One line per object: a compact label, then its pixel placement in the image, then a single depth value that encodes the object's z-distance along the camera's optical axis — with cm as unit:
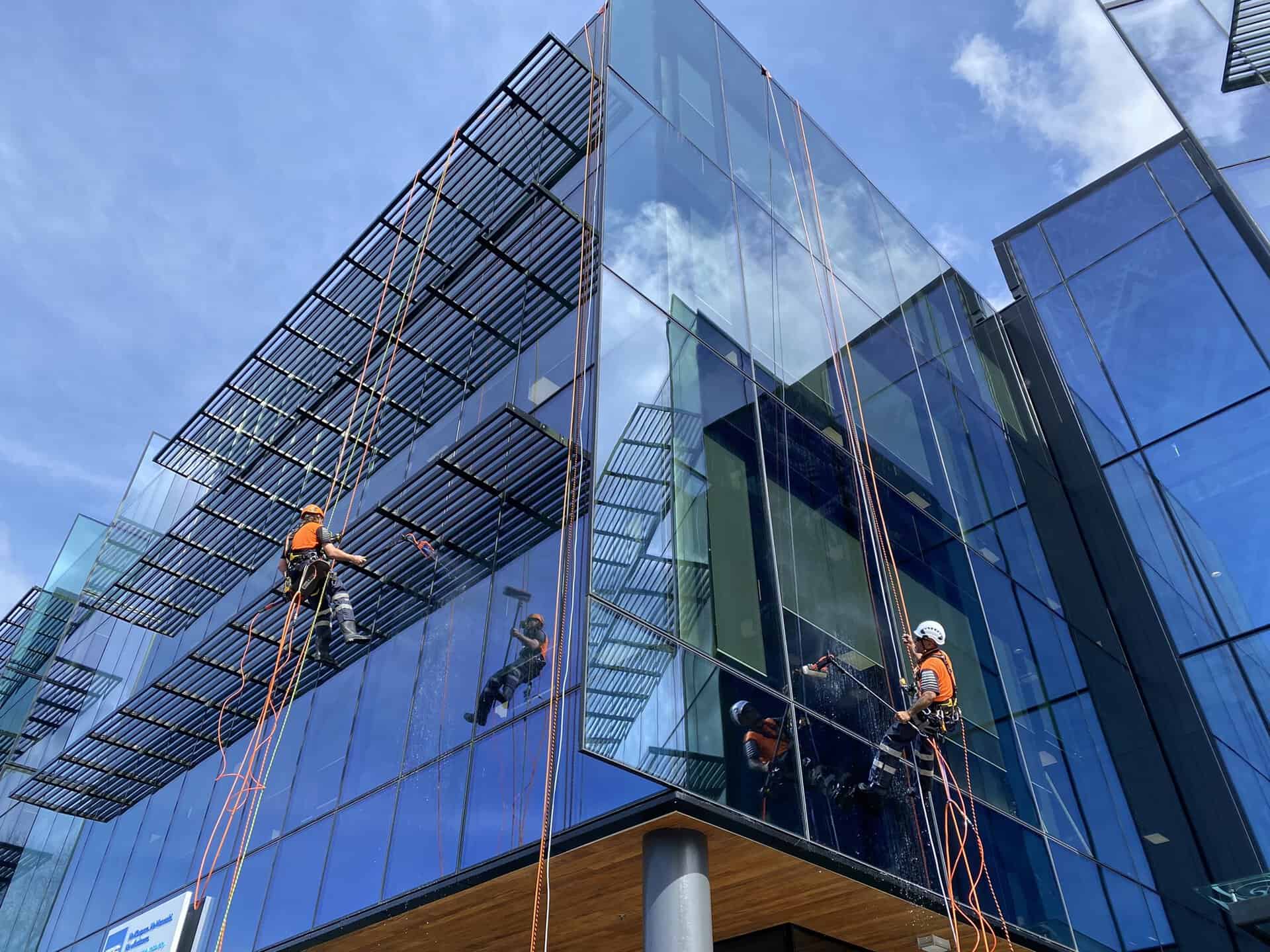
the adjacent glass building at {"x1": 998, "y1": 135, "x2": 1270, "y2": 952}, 1502
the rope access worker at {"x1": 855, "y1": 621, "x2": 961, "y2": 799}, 1023
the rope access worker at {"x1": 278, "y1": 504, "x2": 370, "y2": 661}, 1166
